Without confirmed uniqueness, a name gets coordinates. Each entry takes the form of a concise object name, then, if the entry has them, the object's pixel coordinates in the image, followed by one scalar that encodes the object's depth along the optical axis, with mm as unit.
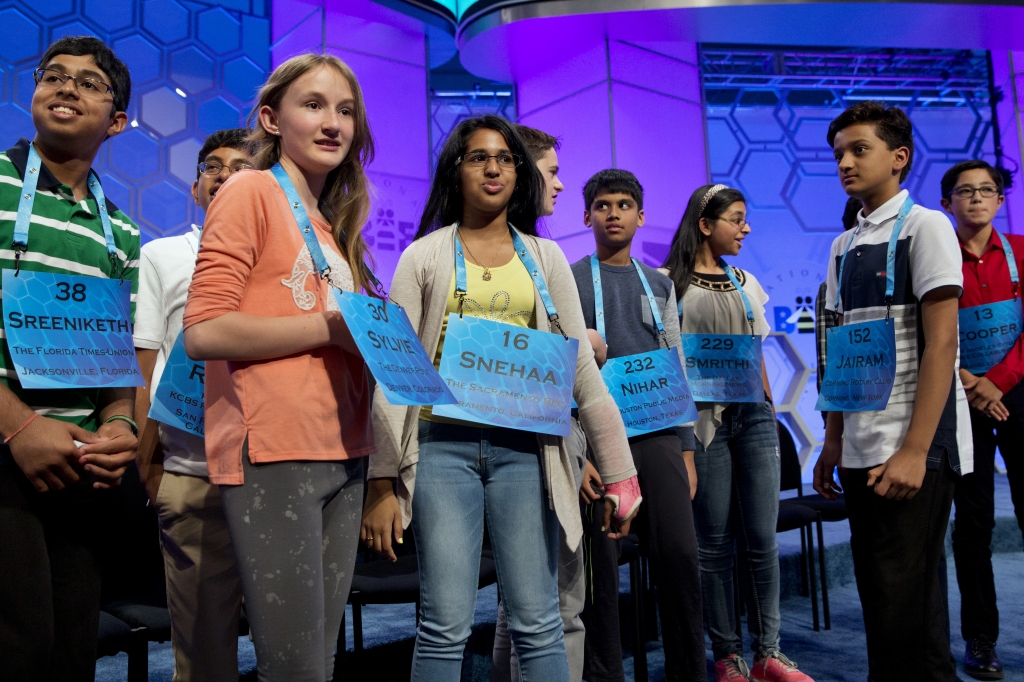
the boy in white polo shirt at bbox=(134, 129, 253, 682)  1519
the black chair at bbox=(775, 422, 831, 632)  3164
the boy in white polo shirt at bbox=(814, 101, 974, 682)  1680
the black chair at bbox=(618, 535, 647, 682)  2418
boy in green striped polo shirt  1284
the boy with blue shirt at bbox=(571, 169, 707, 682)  2246
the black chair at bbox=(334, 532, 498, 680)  2164
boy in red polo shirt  2650
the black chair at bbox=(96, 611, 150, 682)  1755
